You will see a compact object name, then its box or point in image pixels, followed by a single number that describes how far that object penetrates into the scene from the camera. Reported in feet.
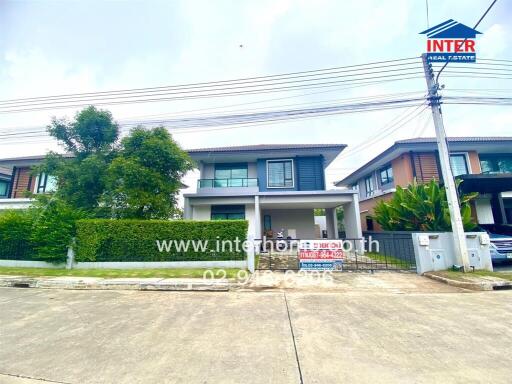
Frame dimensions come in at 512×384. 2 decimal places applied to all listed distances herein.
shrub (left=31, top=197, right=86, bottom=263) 29.86
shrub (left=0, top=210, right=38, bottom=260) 31.68
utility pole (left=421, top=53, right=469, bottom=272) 24.76
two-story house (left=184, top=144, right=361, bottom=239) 43.75
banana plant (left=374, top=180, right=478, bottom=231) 30.43
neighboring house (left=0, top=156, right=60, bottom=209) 52.90
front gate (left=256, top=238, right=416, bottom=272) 28.35
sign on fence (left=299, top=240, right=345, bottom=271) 26.30
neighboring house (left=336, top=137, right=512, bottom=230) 42.53
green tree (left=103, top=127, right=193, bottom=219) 31.94
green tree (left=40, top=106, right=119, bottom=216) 34.86
